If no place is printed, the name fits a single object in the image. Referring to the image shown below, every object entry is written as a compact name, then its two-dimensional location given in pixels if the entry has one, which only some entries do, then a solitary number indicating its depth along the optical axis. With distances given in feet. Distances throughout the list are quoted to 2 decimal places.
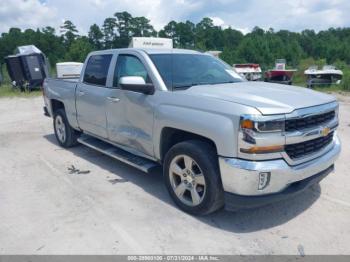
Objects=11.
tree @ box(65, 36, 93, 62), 197.77
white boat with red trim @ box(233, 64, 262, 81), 74.18
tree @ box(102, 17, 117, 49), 286.21
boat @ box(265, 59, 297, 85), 68.18
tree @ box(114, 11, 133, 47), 286.46
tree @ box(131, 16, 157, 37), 284.08
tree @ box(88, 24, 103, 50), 280.25
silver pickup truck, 10.84
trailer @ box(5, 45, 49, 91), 67.41
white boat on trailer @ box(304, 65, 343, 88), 60.44
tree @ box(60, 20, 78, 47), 289.74
